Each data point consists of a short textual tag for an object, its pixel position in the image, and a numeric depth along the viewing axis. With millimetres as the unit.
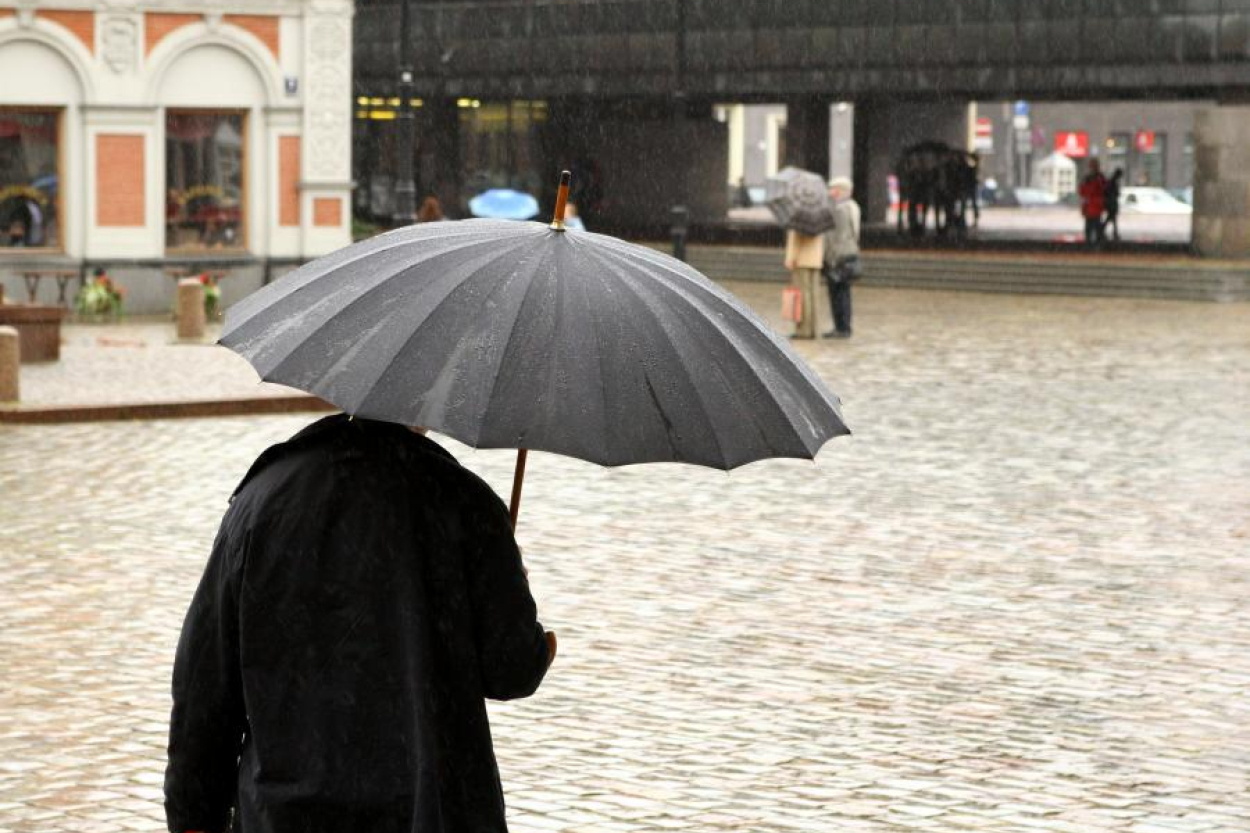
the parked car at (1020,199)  91625
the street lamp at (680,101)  34469
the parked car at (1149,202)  82312
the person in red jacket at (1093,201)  48375
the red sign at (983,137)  95688
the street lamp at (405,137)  33594
